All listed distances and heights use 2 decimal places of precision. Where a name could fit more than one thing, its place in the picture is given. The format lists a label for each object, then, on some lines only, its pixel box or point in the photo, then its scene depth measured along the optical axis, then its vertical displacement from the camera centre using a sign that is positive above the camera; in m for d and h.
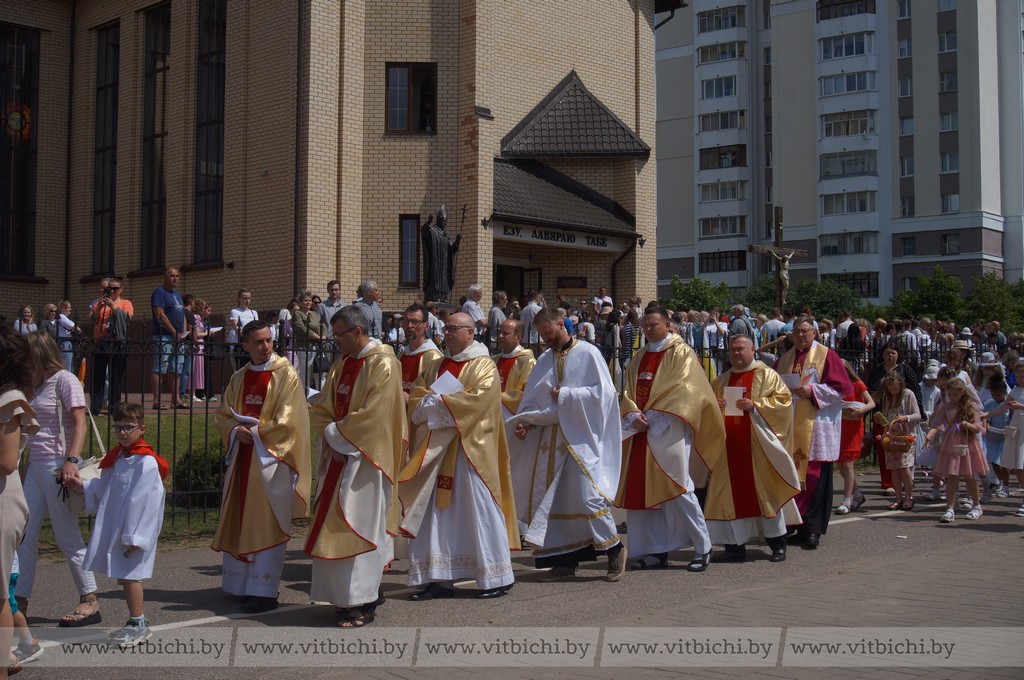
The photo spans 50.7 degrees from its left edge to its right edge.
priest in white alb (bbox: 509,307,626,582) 8.42 -0.55
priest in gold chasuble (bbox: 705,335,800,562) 9.28 -0.70
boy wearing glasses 6.28 -0.75
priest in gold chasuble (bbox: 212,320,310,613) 7.27 -0.57
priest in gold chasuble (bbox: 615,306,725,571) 8.85 -0.56
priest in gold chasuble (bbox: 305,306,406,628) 6.84 -0.59
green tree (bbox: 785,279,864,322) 56.19 +4.58
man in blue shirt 14.86 +1.04
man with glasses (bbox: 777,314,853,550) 10.01 -0.31
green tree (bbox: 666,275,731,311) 53.53 +4.51
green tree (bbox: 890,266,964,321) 50.66 +4.07
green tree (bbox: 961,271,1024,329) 48.72 +3.80
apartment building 60.59 +14.79
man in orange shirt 12.75 +0.81
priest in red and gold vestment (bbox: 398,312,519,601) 7.61 -0.77
